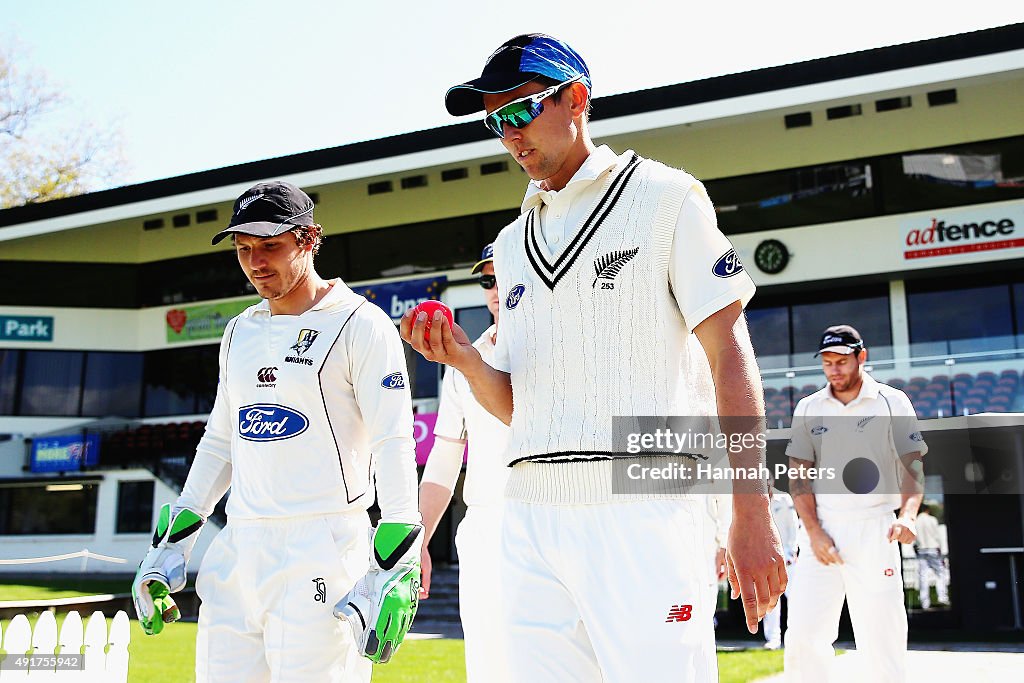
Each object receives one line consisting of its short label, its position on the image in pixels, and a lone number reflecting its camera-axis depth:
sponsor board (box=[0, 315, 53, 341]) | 30.41
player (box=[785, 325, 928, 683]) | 6.55
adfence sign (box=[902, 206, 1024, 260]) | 19.28
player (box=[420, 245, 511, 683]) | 4.80
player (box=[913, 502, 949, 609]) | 16.05
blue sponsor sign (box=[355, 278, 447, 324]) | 25.23
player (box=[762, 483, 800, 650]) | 12.74
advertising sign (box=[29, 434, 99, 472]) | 28.48
